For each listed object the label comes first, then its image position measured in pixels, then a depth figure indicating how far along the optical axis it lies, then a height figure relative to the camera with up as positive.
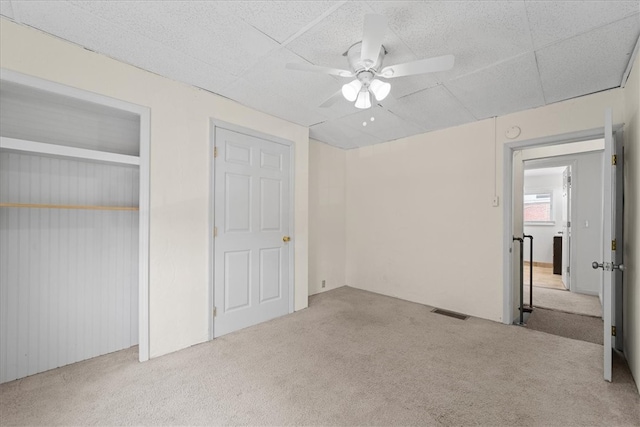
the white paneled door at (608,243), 2.01 -0.22
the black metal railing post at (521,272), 3.27 -0.75
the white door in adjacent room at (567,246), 4.91 -0.60
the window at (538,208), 7.08 +0.19
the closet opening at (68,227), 2.02 -0.13
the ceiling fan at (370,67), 1.50 +0.97
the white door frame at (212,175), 2.75 +0.38
